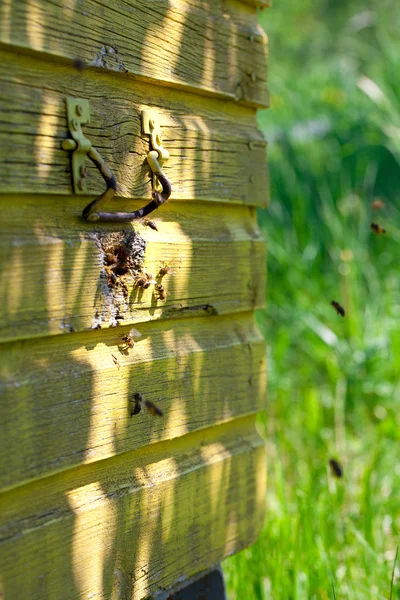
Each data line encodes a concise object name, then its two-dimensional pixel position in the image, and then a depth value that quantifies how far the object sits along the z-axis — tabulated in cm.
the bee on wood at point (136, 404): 165
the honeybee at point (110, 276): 163
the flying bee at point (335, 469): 198
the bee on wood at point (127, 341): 165
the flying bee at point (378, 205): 207
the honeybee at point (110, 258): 163
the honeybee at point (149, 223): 167
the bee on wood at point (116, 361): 164
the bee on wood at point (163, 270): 168
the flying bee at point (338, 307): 195
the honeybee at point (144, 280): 166
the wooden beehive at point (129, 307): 156
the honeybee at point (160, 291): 168
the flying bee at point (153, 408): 166
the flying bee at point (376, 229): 198
